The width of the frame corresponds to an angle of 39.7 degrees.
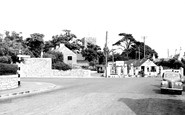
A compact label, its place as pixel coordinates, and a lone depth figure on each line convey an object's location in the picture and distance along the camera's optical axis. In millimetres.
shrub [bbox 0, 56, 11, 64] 26406
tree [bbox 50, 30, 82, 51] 95750
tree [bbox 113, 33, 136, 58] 90125
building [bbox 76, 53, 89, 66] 87931
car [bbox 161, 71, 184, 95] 18578
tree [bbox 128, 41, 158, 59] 91562
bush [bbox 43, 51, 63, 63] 60781
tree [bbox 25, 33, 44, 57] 77125
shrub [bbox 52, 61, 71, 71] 51125
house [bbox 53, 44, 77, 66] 77406
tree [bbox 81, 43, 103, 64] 87688
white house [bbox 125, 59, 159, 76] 68600
